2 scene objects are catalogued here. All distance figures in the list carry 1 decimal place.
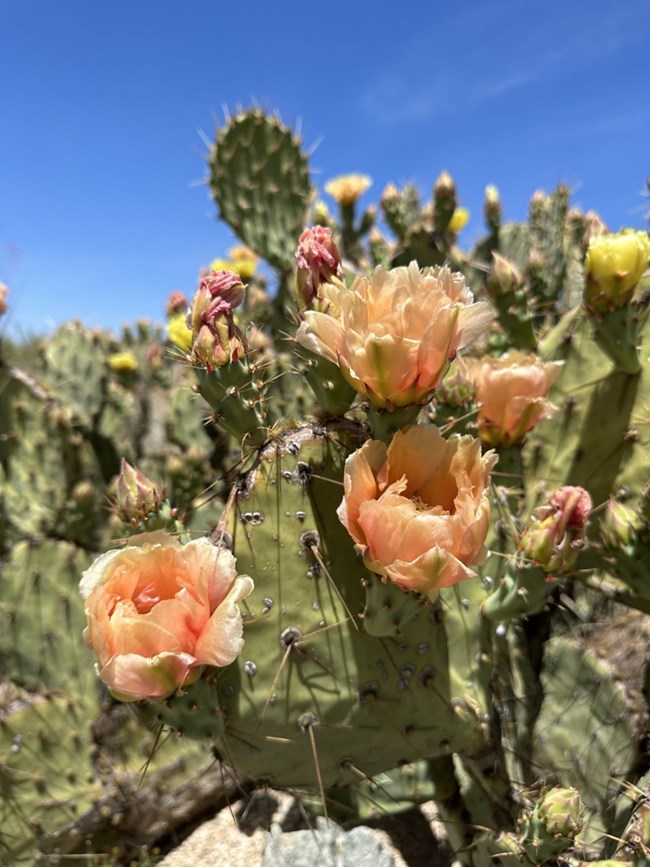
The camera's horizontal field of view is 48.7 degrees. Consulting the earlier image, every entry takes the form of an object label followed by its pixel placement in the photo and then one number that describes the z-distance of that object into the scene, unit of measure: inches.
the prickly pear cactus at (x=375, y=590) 10.6
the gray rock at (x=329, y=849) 16.3
